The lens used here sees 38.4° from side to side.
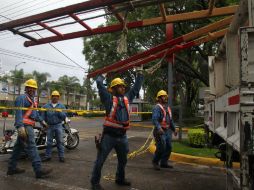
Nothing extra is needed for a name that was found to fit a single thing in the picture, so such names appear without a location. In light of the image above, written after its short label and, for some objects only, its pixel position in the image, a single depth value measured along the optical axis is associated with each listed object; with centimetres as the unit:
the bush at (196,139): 1136
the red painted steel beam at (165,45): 800
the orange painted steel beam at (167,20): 693
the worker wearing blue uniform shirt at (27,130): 698
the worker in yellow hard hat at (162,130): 834
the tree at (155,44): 2280
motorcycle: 907
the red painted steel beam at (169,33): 1008
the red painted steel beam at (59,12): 559
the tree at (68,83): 9212
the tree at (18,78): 7261
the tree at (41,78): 7844
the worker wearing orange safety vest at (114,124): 607
